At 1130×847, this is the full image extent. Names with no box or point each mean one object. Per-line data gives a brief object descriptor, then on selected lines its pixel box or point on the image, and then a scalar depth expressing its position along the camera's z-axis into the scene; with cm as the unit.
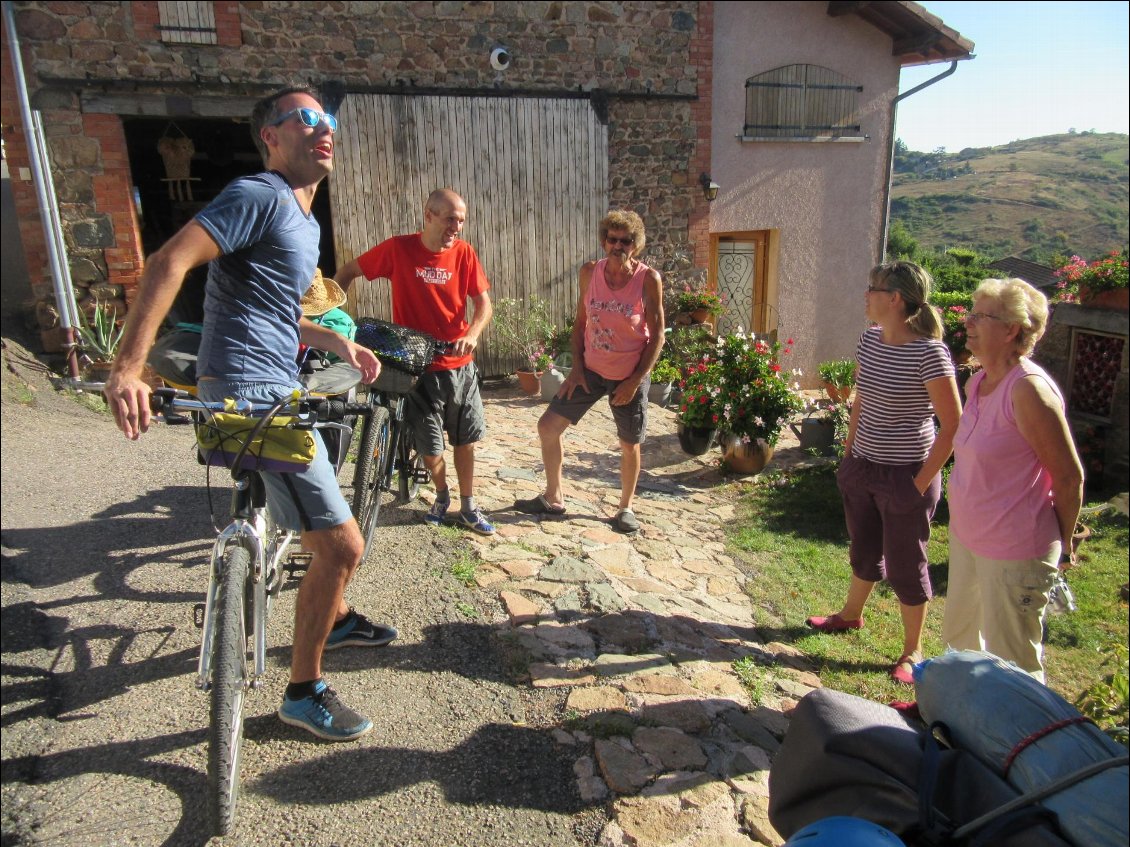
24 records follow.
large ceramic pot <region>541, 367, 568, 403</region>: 874
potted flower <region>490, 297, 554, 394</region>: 963
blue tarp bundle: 130
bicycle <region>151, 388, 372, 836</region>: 221
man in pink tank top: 460
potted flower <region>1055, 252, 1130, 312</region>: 767
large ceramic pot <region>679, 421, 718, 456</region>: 712
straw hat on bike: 378
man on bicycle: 236
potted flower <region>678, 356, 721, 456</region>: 695
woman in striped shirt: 345
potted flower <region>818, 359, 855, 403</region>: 830
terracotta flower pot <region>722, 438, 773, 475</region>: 680
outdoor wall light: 1030
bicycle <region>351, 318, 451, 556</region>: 384
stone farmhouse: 802
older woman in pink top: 279
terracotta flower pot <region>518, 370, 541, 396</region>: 913
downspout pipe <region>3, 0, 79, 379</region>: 763
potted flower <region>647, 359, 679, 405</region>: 902
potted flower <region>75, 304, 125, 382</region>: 796
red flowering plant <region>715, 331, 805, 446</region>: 685
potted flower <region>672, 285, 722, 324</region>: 1024
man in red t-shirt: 423
